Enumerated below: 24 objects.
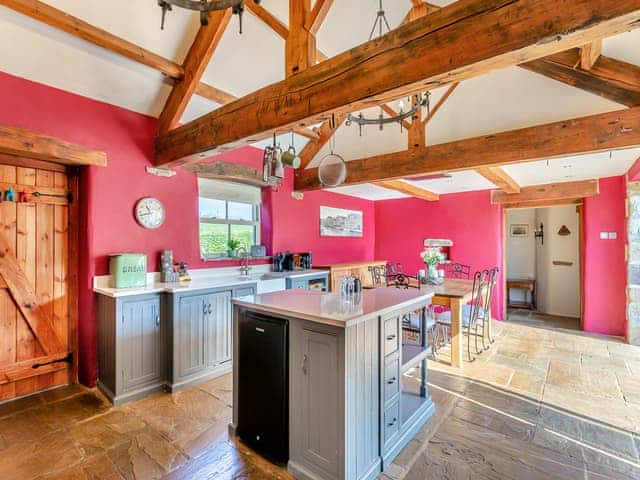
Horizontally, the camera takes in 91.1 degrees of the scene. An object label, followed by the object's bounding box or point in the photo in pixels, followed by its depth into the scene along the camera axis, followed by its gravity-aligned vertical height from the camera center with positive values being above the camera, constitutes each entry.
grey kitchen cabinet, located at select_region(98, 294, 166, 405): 2.64 -0.94
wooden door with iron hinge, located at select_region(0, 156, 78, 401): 2.67 -0.33
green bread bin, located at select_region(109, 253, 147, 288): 2.85 -0.27
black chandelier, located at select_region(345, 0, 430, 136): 2.58 +1.15
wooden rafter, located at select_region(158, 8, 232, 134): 2.68 +1.58
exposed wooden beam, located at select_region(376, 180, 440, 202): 5.08 +0.86
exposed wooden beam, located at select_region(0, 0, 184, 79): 2.11 +1.55
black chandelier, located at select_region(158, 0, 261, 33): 1.41 +1.06
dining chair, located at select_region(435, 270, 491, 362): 3.73 -0.90
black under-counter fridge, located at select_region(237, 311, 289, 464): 1.88 -0.91
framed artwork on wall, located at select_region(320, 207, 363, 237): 5.69 +0.33
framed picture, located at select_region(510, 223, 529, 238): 6.88 +0.18
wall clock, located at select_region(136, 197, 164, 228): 3.16 +0.29
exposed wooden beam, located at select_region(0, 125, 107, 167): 2.43 +0.77
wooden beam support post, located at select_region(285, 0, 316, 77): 2.11 +1.35
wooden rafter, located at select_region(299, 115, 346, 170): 4.55 +1.42
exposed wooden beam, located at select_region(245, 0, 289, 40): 2.69 +1.94
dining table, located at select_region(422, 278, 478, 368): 3.41 -0.80
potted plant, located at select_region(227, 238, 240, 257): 4.18 -0.10
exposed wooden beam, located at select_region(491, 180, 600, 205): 4.87 +0.74
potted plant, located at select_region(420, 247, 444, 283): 4.06 -0.29
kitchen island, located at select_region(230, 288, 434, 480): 1.65 -0.83
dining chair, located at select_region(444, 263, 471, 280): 5.89 -0.61
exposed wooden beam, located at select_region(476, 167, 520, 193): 4.18 +0.86
